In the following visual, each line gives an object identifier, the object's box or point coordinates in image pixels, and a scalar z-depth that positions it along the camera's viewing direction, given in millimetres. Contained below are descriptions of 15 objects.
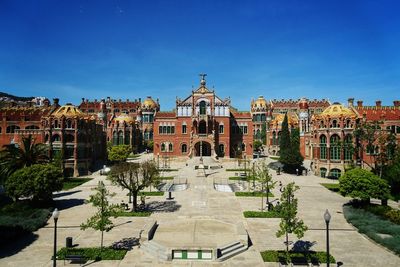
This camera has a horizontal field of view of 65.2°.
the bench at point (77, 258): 18516
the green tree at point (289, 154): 55906
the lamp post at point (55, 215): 16870
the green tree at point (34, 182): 29578
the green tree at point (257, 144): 99188
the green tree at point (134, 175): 30391
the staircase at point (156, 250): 18844
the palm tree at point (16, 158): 34188
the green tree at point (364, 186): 29875
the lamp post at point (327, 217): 16656
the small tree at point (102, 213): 20203
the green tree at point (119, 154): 63375
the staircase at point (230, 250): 18953
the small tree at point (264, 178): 31672
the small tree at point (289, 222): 18766
